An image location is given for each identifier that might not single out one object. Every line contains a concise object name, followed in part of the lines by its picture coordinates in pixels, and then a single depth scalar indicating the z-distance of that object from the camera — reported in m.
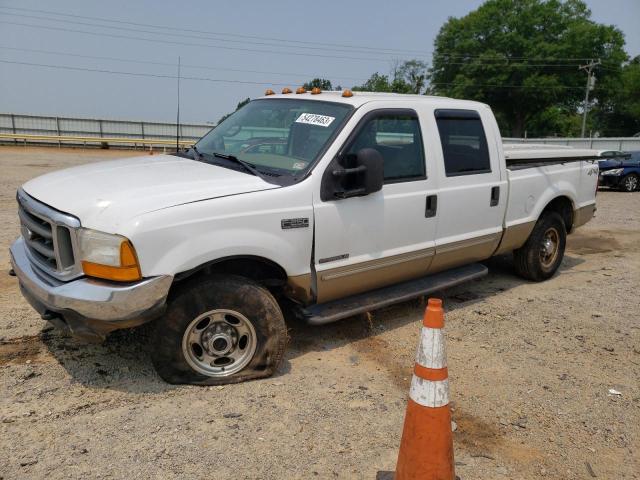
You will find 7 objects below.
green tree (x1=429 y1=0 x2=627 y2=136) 56.56
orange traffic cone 2.53
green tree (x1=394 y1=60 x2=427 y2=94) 66.50
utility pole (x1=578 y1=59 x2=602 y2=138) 47.12
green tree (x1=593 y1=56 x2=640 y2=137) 57.64
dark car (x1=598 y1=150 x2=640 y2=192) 16.91
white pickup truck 3.16
